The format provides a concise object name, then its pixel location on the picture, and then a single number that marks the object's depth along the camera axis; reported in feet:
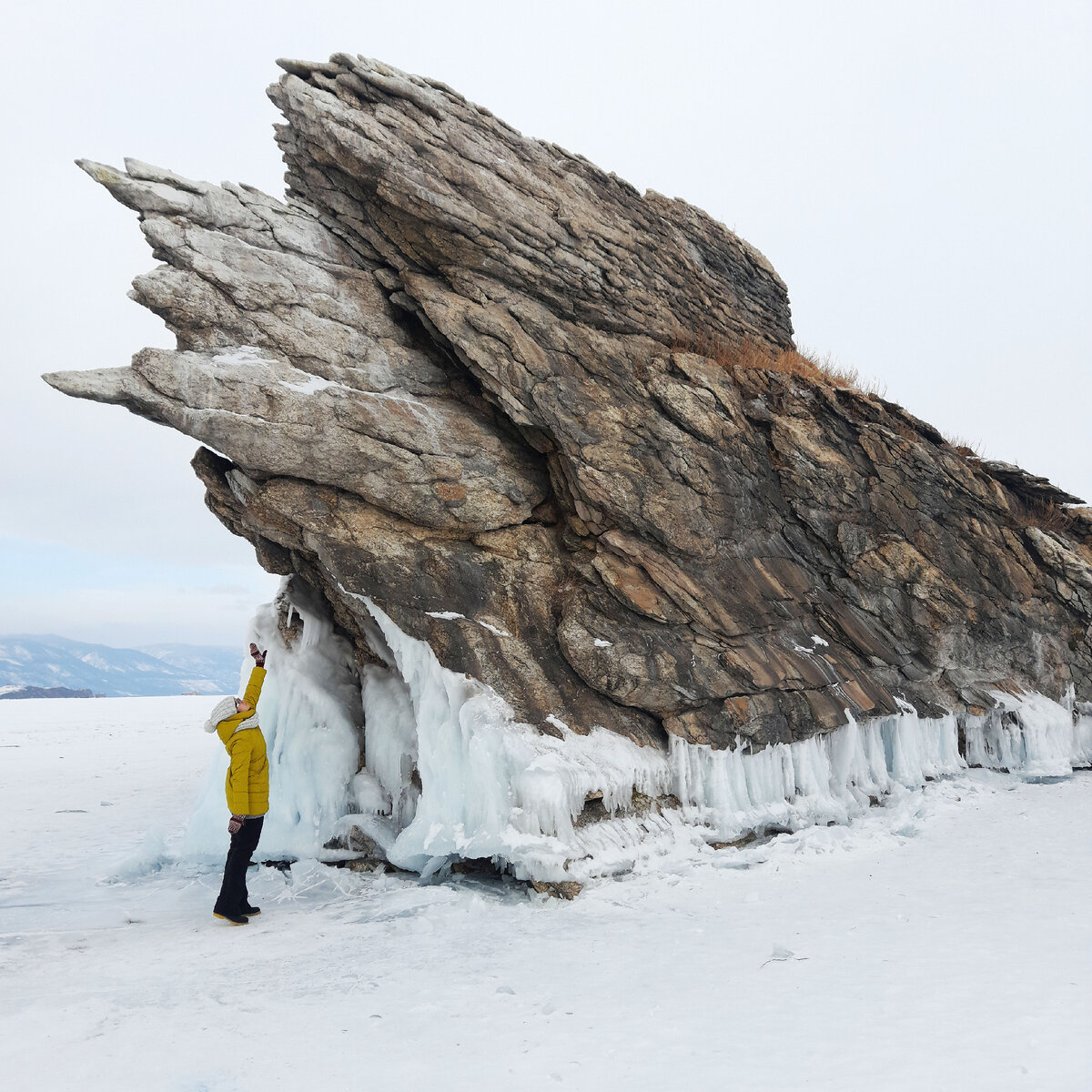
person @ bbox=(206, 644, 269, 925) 24.59
